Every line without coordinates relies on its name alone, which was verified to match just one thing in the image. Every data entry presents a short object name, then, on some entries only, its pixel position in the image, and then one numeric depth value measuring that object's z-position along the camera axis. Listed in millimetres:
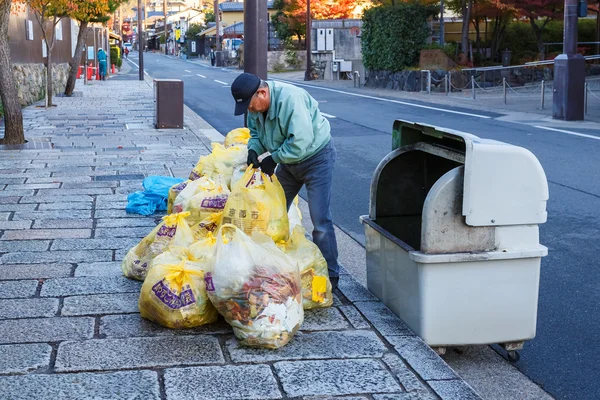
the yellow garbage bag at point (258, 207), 5258
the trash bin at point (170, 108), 16656
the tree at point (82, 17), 23188
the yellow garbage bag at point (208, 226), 5926
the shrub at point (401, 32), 33625
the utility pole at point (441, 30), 35412
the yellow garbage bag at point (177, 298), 4695
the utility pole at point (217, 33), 82312
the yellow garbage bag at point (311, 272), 5082
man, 5090
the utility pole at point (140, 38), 42500
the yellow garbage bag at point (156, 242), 5668
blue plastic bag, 8289
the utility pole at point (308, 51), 42225
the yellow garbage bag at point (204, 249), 4986
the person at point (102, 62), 43000
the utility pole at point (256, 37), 9102
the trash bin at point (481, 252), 4469
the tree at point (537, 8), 29406
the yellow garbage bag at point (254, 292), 4422
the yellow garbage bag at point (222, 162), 7305
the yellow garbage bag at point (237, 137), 8130
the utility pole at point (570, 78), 18938
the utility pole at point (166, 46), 132725
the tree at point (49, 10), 20723
